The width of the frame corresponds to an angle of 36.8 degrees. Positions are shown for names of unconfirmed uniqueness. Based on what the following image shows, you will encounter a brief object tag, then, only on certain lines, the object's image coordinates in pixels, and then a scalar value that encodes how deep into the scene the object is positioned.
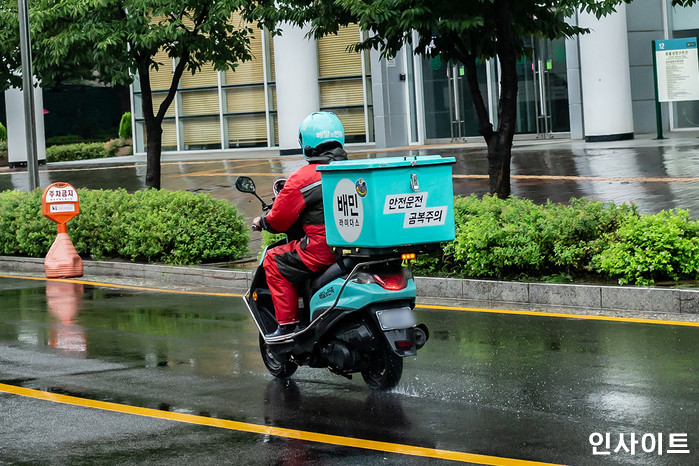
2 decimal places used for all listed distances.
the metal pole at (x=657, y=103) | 27.28
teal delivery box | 6.56
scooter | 6.68
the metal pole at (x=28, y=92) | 17.12
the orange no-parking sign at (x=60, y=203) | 15.22
